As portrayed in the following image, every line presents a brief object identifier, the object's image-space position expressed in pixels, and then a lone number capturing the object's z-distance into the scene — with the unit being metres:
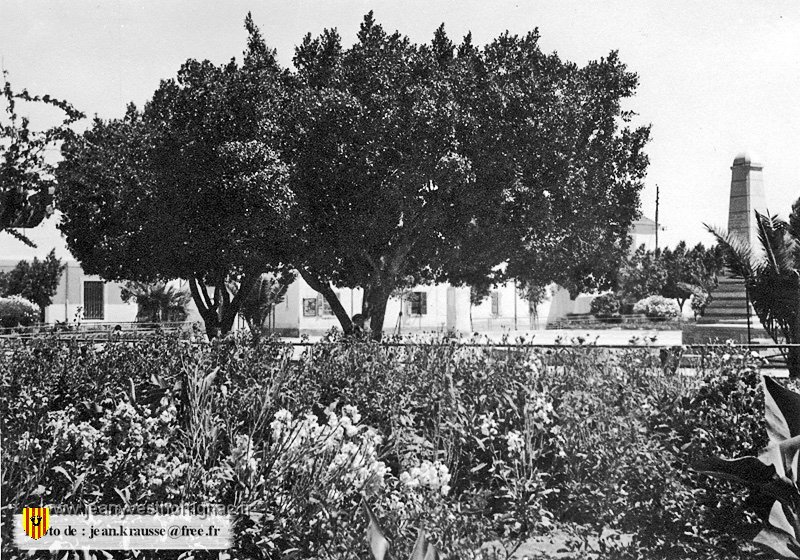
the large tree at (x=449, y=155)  14.17
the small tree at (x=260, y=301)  26.55
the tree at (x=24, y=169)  10.63
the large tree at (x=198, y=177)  14.29
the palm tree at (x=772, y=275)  11.05
